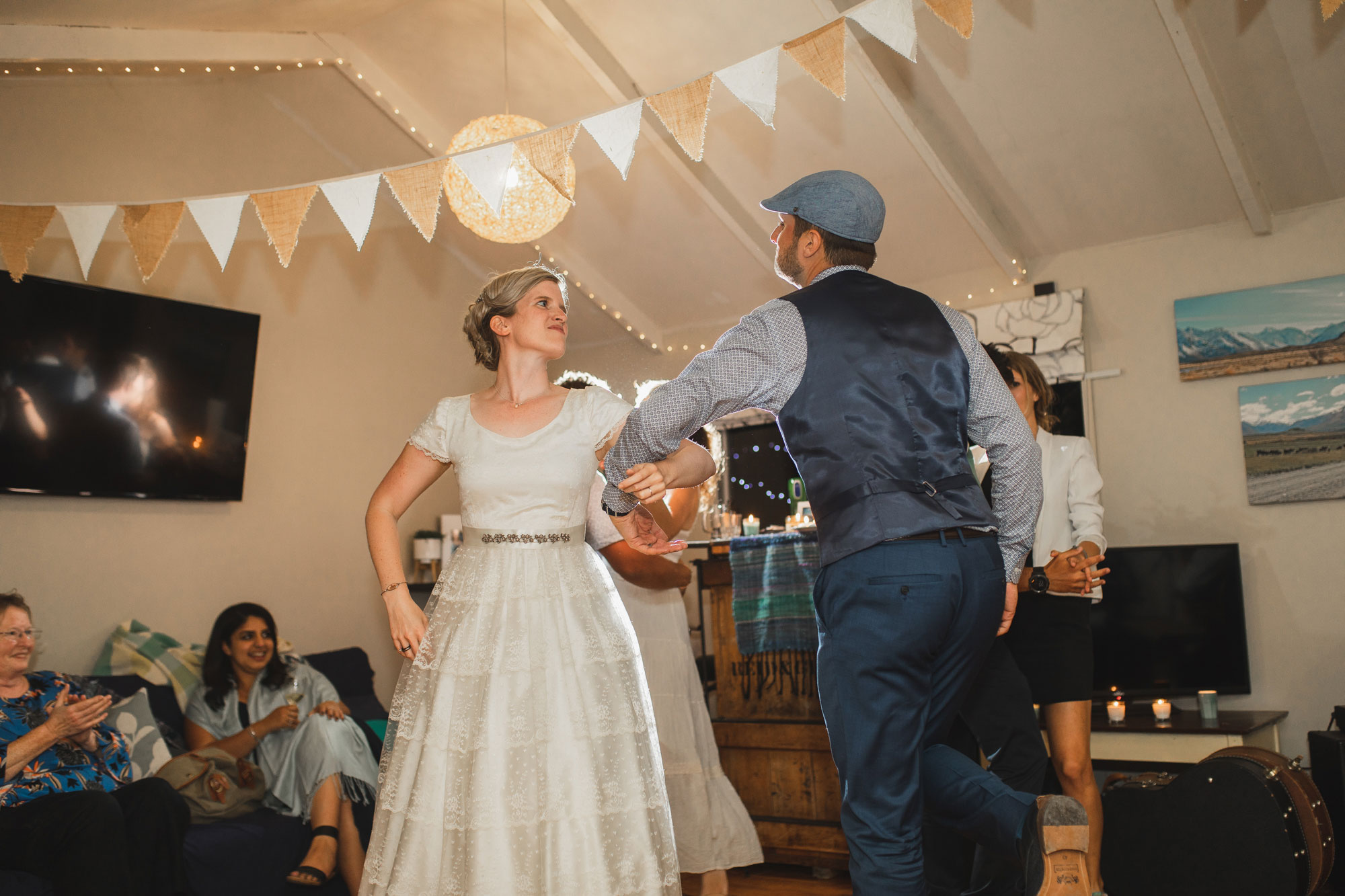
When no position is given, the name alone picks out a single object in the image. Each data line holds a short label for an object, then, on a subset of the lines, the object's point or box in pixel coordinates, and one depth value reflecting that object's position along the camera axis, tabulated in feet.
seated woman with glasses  9.10
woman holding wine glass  11.44
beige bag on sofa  10.97
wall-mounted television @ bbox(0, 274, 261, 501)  13.19
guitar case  9.32
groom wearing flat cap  5.74
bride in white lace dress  5.93
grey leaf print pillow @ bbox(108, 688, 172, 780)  11.37
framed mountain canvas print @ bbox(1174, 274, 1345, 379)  14.24
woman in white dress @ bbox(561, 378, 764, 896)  10.21
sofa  10.07
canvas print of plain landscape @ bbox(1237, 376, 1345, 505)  14.14
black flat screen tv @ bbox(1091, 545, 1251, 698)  14.28
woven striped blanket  12.54
